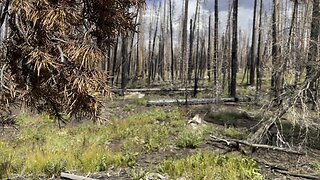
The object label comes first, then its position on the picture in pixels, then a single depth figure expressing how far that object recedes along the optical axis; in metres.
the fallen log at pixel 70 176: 7.53
